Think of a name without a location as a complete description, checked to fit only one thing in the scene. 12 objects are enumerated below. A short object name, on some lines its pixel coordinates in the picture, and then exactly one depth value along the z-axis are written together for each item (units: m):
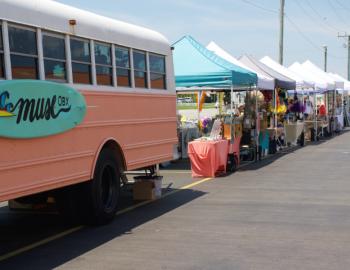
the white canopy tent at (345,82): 35.66
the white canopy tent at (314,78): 27.64
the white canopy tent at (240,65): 17.60
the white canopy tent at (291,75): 24.48
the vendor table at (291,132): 22.69
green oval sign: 6.01
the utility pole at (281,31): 33.03
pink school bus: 6.29
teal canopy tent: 15.26
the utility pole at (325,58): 71.69
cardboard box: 10.41
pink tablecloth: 13.49
